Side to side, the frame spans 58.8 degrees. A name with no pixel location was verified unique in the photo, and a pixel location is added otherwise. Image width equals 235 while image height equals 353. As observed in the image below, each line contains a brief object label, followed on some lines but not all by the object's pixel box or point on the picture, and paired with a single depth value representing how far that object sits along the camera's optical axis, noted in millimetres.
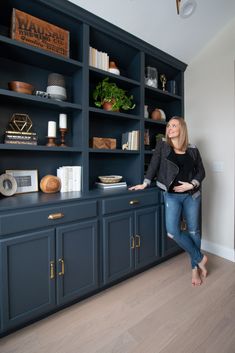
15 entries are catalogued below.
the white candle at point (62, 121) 1953
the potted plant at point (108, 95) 2119
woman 2045
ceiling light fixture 1856
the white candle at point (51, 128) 1873
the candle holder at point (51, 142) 1875
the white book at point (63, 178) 1939
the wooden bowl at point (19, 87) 1636
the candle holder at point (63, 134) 1982
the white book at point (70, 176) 1965
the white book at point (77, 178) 1976
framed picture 1804
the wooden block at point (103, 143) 2166
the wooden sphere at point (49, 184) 1847
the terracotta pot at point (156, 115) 2637
